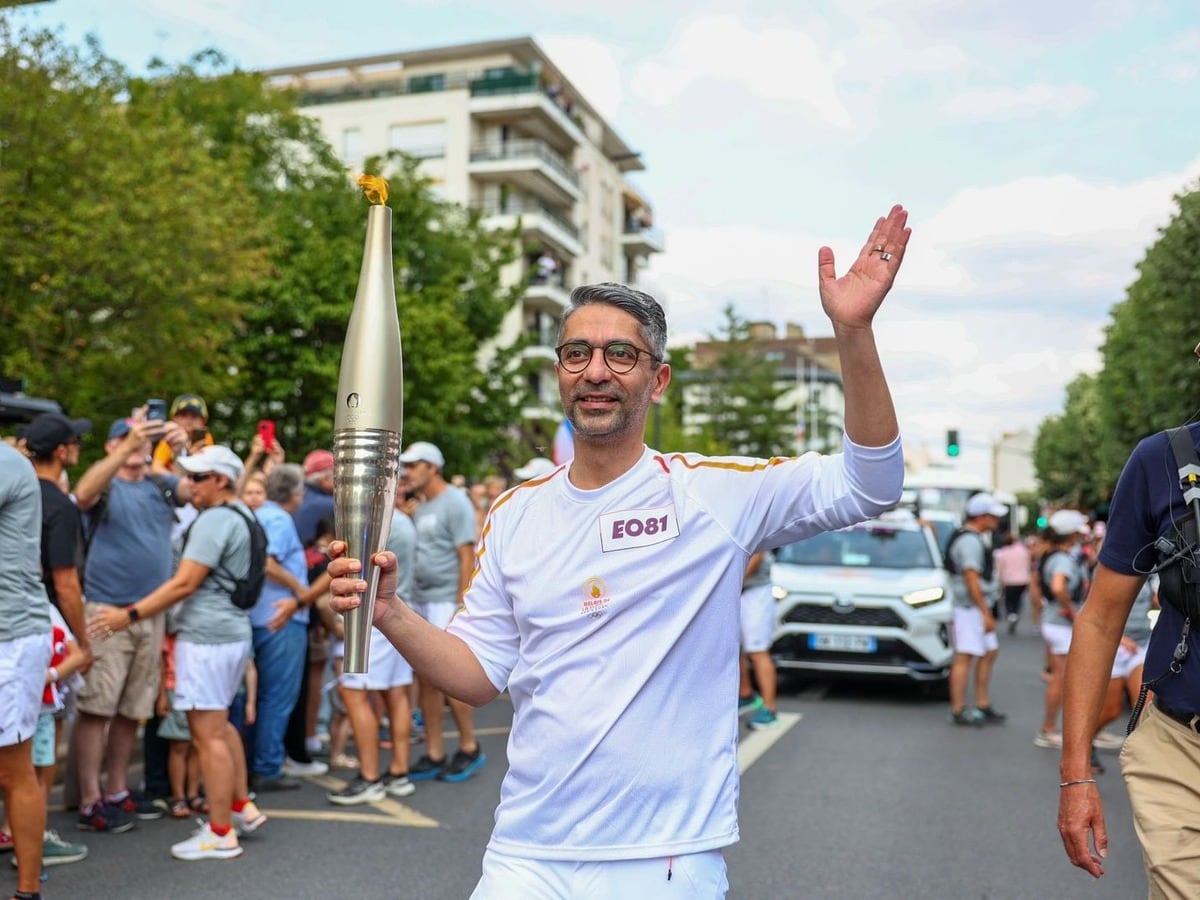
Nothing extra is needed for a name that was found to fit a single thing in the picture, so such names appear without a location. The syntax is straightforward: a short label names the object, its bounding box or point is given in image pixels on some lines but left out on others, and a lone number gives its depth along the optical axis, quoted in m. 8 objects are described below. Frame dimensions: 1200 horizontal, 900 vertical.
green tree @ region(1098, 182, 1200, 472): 19.72
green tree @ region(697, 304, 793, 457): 72.44
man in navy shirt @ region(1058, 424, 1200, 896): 3.04
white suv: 12.85
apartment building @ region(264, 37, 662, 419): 55.19
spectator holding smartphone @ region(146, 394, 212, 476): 8.10
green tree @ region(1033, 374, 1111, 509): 66.06
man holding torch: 2.70
